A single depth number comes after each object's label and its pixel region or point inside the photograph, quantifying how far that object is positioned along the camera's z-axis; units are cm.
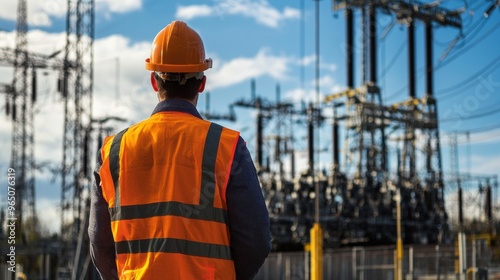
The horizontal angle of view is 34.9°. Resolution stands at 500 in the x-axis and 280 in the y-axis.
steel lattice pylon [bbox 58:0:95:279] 2459
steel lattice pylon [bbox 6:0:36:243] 3058
